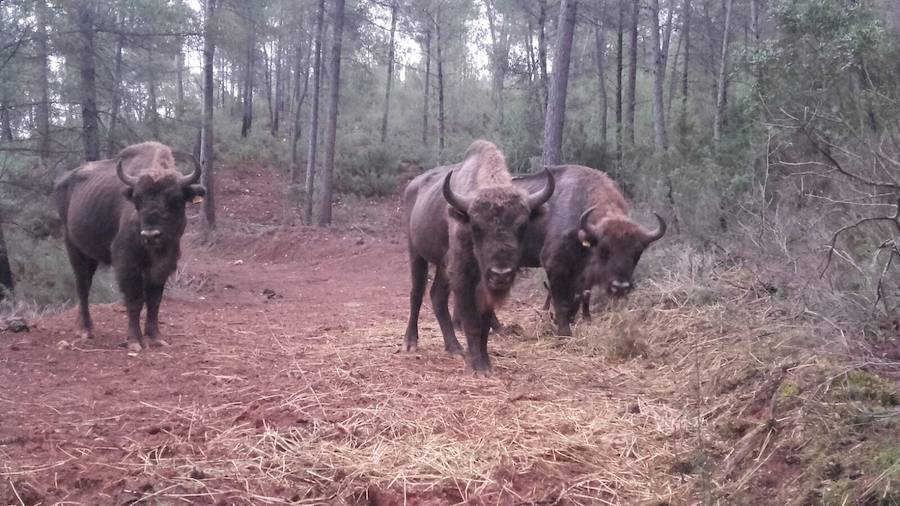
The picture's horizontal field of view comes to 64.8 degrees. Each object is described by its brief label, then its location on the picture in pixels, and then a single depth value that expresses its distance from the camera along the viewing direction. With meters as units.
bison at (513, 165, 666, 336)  8.64
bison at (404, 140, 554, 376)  6.18
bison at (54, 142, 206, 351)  7.78
